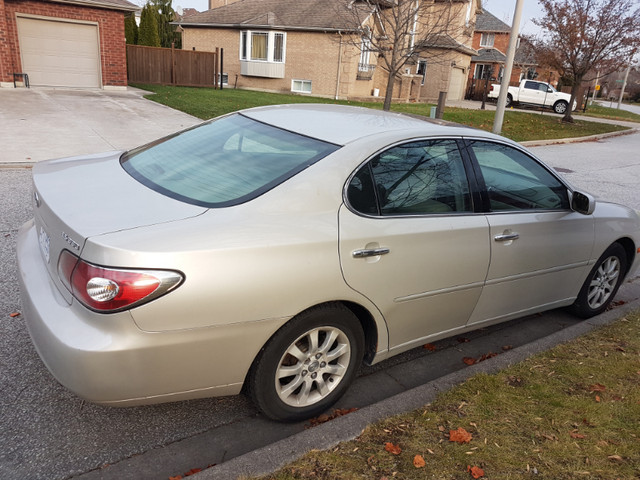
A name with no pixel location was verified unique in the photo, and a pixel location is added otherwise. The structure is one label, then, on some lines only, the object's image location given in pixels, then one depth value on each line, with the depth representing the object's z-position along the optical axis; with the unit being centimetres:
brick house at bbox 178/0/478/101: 2772
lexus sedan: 234
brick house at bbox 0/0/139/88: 1862
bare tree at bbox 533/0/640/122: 2230
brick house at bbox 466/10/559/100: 4201
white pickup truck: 3475
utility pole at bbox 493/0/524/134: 1447
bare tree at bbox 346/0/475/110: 1195
